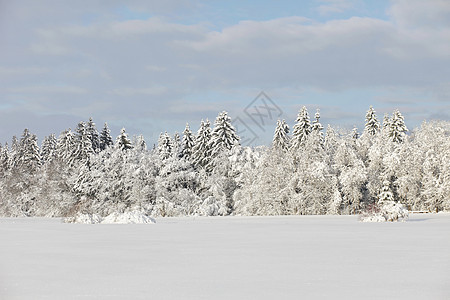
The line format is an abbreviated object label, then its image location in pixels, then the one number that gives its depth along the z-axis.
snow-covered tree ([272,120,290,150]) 59.52
